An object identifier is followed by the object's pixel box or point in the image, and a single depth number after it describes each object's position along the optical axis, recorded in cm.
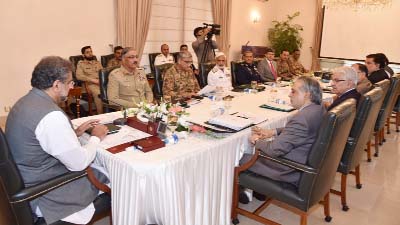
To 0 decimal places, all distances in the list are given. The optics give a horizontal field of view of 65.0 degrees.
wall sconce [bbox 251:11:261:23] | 863
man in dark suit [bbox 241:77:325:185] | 201
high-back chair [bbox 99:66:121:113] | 323
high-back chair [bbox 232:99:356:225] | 184
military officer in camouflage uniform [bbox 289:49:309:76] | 653
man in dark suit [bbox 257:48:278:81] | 515
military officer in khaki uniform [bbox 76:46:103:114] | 479
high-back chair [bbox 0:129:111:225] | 144
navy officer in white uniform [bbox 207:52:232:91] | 409
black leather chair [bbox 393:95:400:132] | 481
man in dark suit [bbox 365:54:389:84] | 423
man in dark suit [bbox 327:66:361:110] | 271
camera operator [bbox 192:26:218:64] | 584
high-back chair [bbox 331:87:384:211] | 244
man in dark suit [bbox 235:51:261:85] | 473
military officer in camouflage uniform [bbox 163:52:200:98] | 362
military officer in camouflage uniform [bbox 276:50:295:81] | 623
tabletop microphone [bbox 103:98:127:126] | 226
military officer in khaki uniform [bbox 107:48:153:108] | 322
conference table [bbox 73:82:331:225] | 165
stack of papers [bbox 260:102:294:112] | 291
